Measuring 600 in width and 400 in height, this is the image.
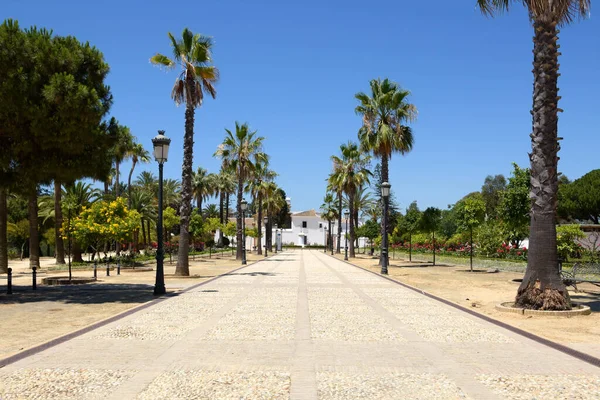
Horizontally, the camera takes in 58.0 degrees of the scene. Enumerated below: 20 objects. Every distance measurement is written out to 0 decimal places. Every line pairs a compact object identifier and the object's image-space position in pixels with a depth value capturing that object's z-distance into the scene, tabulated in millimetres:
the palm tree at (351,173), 52312
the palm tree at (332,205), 92012
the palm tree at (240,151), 42375
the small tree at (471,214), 31312
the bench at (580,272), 15008
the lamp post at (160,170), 16578
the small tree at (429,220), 38097
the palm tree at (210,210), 103238
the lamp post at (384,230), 27578
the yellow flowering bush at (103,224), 31656
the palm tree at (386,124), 33562
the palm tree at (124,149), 42422
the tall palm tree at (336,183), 53938
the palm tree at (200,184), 76938
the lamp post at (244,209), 38081
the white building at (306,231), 126106
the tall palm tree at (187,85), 24531
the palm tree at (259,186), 61531
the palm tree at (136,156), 55656
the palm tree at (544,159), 12344
